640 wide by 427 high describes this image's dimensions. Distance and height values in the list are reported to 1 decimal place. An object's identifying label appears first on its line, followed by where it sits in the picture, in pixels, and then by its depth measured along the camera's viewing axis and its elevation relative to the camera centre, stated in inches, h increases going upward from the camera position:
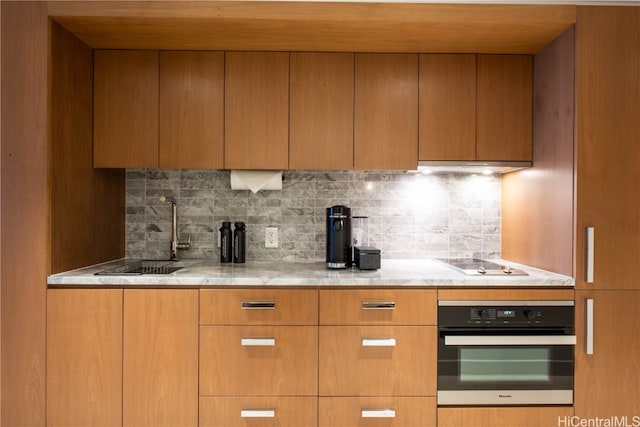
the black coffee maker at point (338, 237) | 83.6 -5.2
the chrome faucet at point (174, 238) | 96.2 -6.5
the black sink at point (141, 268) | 74.9 -12.1
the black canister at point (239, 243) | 94.2 -7.5
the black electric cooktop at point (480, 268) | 75.9 -11.5
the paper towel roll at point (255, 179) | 90.4 +7.6
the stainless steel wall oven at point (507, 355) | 72.6 -26.4
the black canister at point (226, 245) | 94.3 -8.0
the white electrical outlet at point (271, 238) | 98.6 -6.5
